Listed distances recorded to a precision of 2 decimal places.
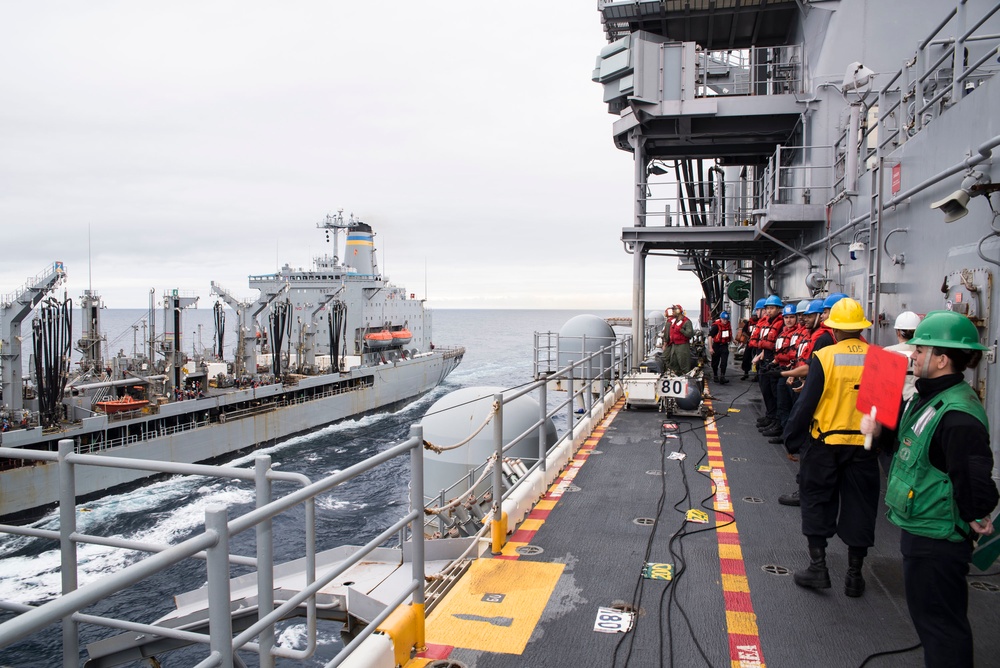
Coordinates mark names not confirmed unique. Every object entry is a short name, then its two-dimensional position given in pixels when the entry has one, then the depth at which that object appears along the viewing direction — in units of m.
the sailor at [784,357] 7.80
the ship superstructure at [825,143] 5.15
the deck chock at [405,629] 3.10
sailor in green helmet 2.61
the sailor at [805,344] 6.46
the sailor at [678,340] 11.98
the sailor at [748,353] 14.71
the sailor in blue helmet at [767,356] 8.98
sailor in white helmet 4.92
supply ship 18.72
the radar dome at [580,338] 16.36
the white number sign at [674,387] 9.81
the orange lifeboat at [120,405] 20.67
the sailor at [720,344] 14.39
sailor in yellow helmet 3.90
